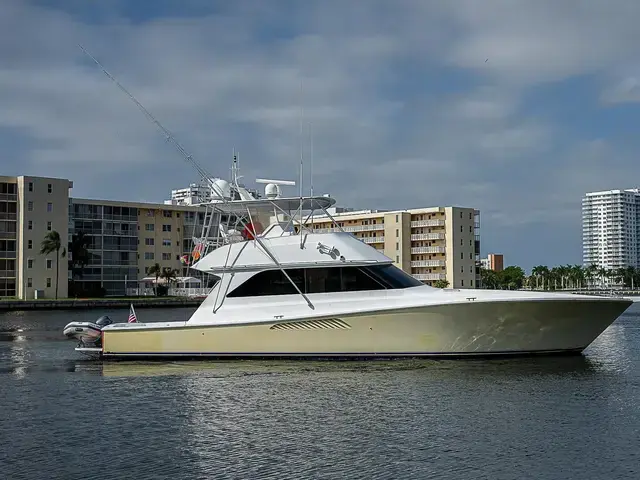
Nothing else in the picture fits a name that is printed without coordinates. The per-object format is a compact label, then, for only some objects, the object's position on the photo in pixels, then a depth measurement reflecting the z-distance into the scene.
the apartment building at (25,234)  93.62
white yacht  24.62
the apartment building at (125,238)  105.12
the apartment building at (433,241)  121.94
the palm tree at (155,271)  106.19
